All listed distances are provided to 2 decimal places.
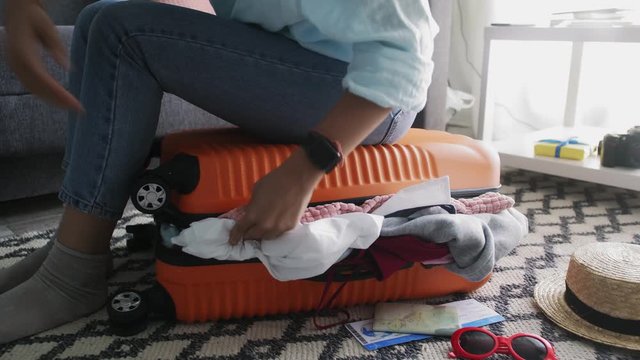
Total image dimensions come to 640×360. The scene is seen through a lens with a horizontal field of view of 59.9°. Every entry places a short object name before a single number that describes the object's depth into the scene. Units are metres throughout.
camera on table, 1.29
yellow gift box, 1.38
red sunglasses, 0.66
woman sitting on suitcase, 0.56
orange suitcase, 0.69
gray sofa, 1.07
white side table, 1.28
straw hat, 0.68
